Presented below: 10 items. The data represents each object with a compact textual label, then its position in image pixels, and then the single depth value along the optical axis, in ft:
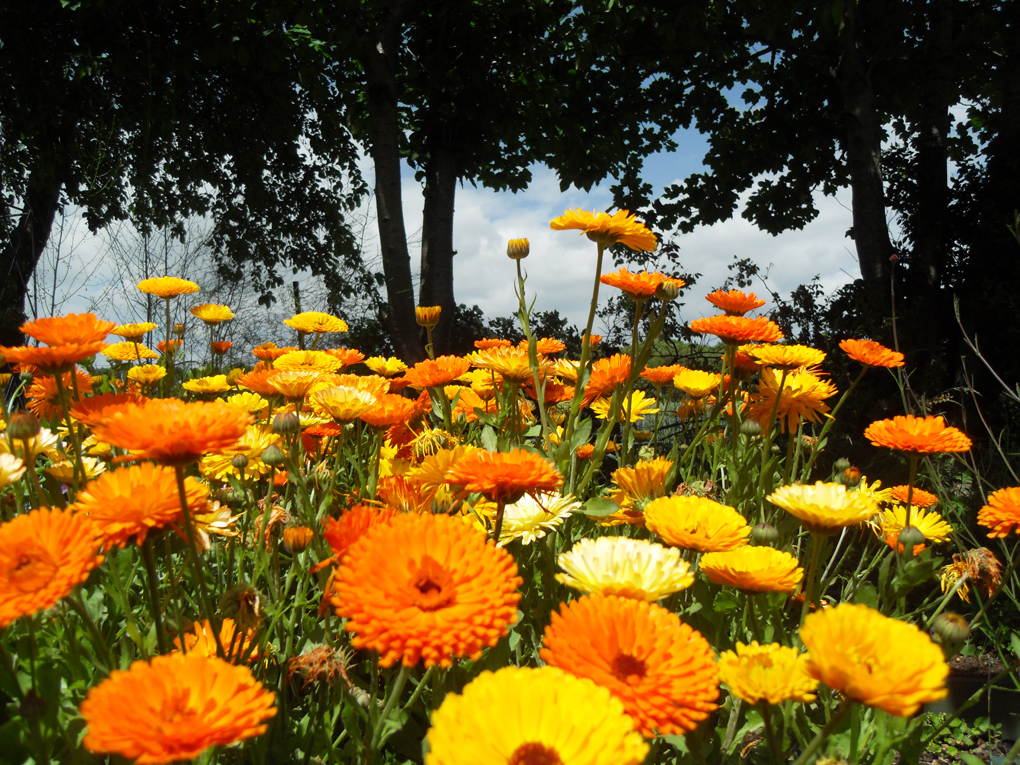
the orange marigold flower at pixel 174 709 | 1.49
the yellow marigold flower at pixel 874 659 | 1.60
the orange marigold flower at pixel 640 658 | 1.74
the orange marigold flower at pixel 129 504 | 2.11
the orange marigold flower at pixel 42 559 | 1.81
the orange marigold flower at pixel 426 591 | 1.67
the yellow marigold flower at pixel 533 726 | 1.48
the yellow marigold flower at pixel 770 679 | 1.97
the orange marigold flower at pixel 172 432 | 1.98
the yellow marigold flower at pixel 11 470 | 2.49
